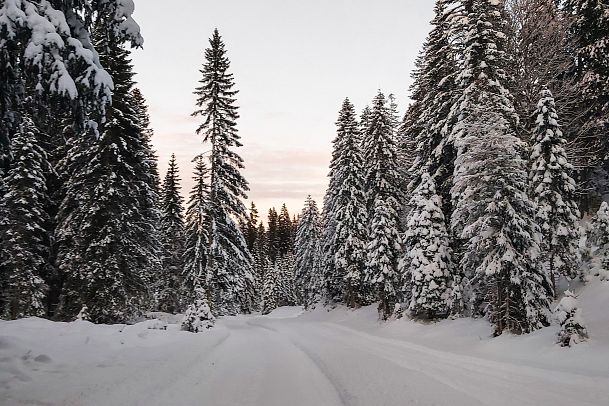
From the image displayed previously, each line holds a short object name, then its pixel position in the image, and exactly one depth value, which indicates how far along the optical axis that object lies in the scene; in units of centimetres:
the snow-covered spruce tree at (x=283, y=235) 10381
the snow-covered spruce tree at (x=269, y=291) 7781
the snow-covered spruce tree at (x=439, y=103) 2381
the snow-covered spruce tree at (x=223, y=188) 2984
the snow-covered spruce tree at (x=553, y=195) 1769
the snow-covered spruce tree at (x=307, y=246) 5394
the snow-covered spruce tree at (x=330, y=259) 3909
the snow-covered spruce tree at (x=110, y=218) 2067
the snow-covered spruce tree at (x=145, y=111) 4184
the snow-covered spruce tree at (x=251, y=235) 10534
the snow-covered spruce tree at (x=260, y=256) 8738
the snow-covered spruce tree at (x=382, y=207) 2905
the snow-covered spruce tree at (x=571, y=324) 1250
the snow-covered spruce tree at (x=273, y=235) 9938
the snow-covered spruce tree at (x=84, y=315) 2000
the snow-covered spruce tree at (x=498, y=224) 1638
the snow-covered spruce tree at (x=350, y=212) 3566
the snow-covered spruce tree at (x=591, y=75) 2289
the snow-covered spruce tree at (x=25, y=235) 2281
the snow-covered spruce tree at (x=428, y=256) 2222
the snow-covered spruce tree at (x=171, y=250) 4516
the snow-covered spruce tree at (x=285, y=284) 8419
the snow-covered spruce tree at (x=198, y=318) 2217
